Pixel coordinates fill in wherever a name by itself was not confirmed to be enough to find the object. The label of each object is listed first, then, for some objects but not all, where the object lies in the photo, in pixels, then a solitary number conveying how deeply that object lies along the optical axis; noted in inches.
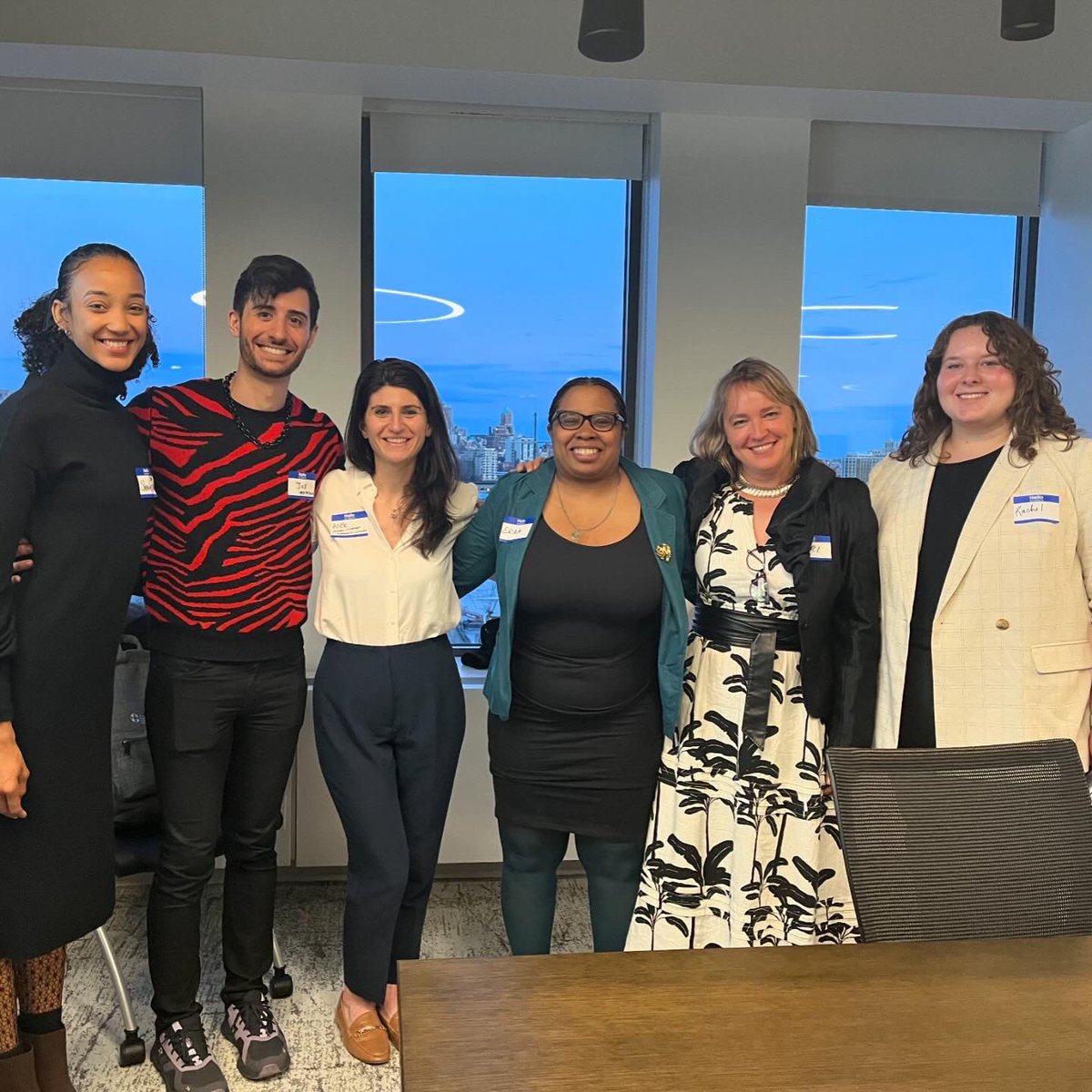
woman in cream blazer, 92.9
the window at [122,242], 142.3
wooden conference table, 44.6
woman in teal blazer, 94.5
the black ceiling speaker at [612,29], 74.9
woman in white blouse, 97.6
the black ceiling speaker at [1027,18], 75.5
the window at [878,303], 160.6
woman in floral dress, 92.5
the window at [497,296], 150.6
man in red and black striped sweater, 92.8
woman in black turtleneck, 80.0
